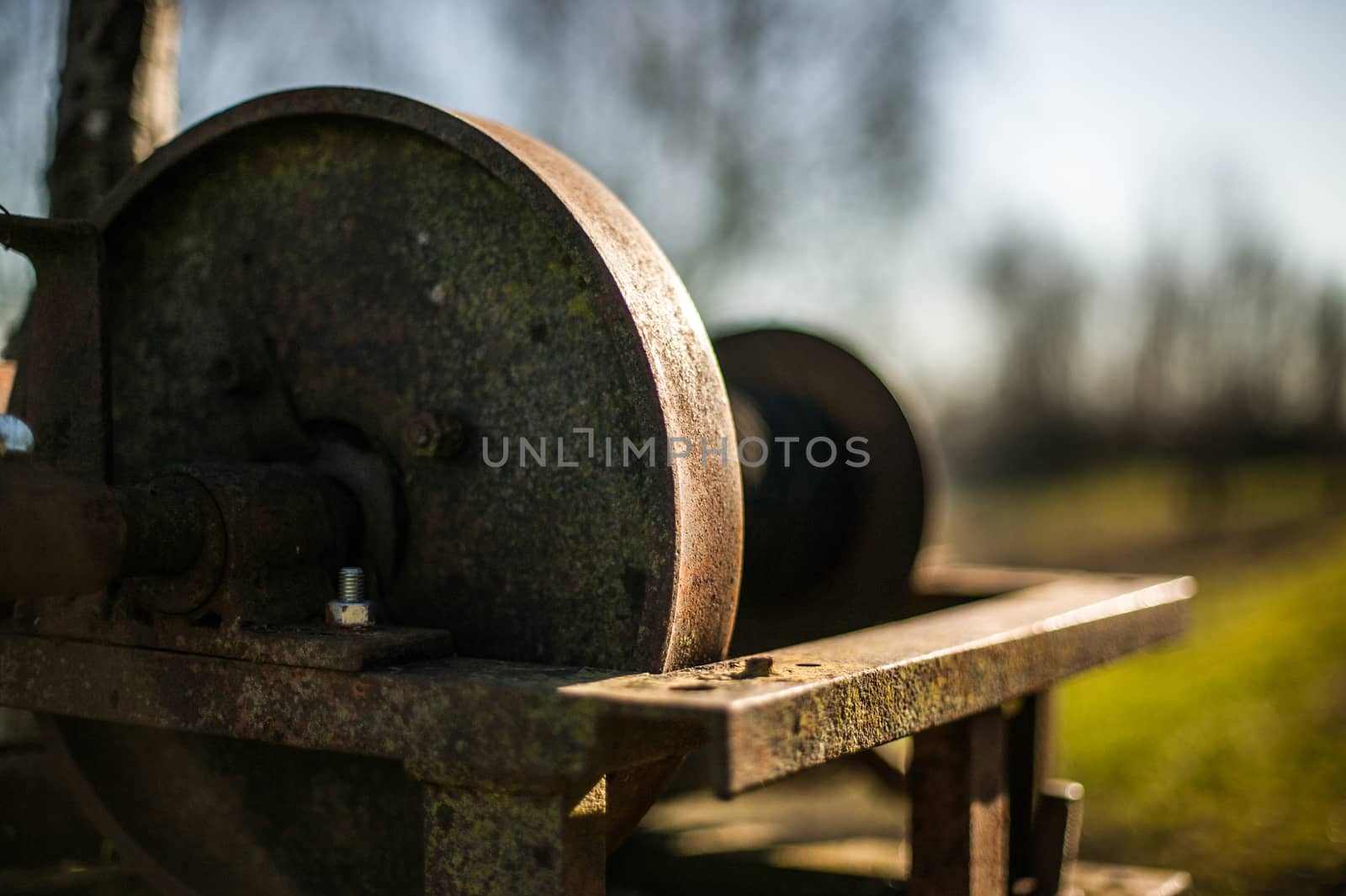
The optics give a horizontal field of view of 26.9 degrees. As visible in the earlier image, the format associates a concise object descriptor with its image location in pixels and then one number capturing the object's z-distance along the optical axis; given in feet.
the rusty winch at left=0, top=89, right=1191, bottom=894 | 4.20
